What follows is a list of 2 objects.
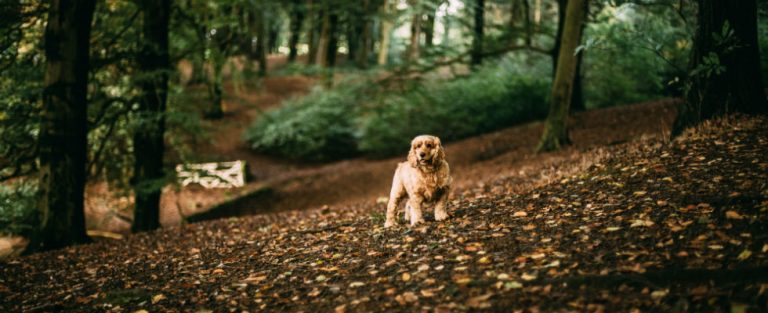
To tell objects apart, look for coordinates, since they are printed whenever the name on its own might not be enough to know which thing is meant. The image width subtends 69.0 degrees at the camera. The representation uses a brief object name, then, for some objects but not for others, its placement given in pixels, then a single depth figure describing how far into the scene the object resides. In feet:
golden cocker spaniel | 17.46
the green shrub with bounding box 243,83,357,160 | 67.67
